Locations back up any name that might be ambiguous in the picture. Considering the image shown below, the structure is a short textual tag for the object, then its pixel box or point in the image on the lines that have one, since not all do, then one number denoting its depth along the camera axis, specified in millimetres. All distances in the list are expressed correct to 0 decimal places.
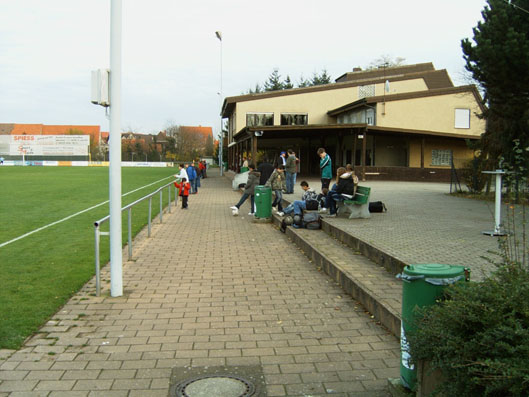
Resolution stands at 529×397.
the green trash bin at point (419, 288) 3453
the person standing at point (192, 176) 24891
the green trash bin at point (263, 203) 14375
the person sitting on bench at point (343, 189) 12344
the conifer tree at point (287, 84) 77750
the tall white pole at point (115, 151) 6391
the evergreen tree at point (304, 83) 79775
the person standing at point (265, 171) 15791
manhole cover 3836
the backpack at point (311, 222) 11594
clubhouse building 30766
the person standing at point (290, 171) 19406
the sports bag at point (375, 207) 13496
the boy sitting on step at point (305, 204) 12375
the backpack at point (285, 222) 12156
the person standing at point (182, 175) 17922
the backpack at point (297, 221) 11662
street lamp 46594
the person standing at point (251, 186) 15484
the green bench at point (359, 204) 12023
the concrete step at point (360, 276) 5445
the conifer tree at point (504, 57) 12356
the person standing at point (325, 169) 14992
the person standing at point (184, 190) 18016
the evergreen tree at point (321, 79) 78938
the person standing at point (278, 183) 14695
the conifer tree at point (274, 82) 77375
